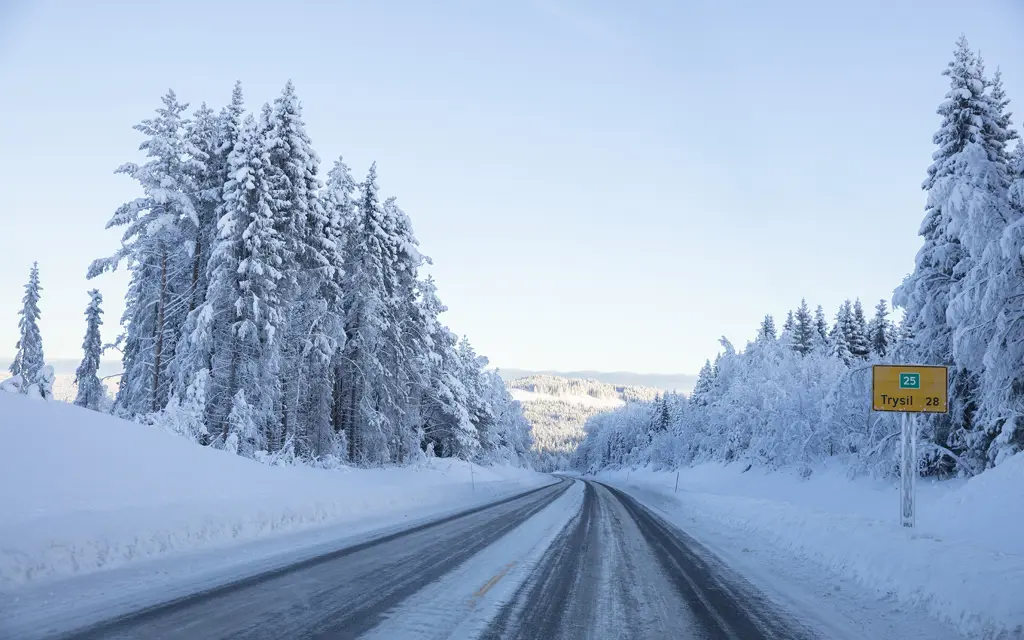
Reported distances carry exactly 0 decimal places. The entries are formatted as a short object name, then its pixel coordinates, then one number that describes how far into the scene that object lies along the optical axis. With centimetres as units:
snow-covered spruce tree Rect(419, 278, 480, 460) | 3941
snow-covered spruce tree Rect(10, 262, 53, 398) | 4656
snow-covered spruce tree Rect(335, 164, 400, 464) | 3098
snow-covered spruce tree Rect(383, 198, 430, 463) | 3366
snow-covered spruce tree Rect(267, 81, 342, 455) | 2562
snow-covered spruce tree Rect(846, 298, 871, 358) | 6256
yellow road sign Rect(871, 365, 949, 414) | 1342
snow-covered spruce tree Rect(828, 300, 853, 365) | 5677
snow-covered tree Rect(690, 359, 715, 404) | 8331
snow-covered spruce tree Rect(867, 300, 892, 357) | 5984
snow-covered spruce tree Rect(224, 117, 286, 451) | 2359
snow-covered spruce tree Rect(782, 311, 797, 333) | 7555
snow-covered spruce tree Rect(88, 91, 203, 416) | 2402
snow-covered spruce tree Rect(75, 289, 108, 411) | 4738
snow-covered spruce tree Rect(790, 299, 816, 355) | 7075
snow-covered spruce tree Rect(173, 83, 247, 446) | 2323
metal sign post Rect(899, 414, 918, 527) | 1306
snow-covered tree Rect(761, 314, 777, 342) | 7921
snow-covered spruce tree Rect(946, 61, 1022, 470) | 1986
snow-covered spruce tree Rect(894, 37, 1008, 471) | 2094
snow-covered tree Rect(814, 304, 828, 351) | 7281
